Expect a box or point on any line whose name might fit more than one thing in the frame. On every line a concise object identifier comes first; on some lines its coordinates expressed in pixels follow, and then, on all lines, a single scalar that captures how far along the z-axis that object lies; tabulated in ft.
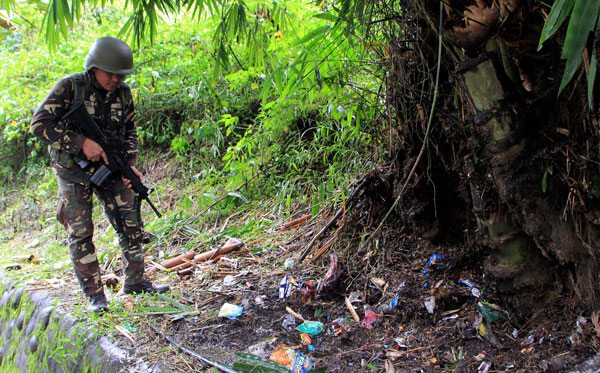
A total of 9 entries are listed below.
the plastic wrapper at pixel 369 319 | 8.41
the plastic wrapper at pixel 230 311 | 9.61
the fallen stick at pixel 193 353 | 7.57
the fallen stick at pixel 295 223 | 13.55
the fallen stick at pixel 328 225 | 10.97
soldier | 10.37
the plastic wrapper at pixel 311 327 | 8.59
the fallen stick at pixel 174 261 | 13.53
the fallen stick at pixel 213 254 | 13.19
